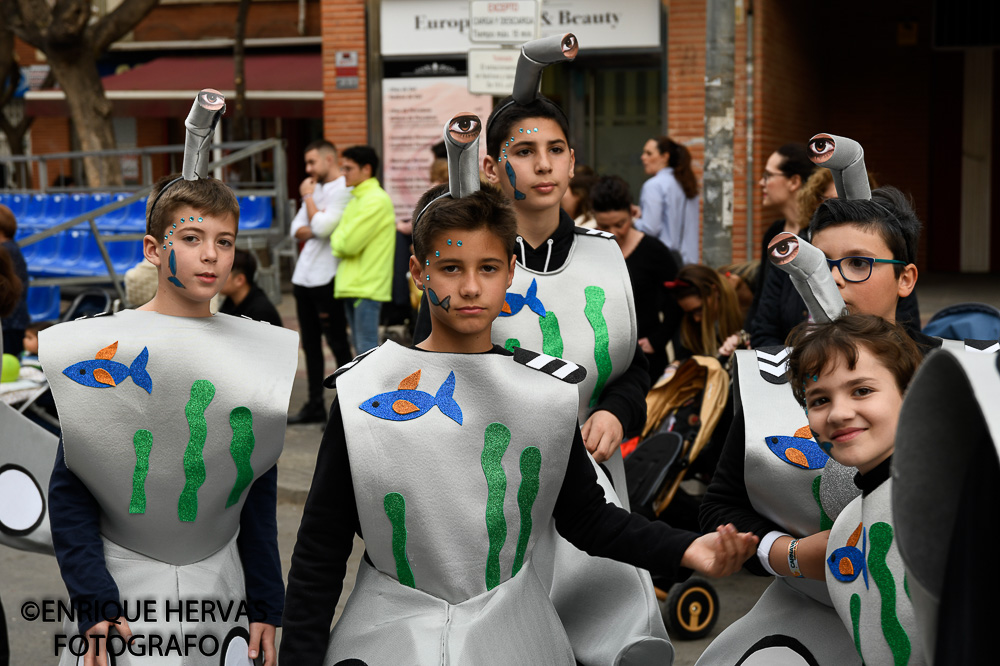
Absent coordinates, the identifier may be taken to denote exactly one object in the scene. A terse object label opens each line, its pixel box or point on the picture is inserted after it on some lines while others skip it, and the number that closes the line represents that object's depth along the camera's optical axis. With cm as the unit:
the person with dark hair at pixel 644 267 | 577
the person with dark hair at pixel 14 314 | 735
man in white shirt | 857
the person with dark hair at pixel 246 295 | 657
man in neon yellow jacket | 826
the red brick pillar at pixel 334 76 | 1370
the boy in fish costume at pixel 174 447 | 281
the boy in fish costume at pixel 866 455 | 213
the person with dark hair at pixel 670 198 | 866
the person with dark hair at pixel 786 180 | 555
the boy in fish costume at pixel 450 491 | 233
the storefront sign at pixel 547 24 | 1277
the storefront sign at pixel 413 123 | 1354
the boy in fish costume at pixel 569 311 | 295
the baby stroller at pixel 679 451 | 498
